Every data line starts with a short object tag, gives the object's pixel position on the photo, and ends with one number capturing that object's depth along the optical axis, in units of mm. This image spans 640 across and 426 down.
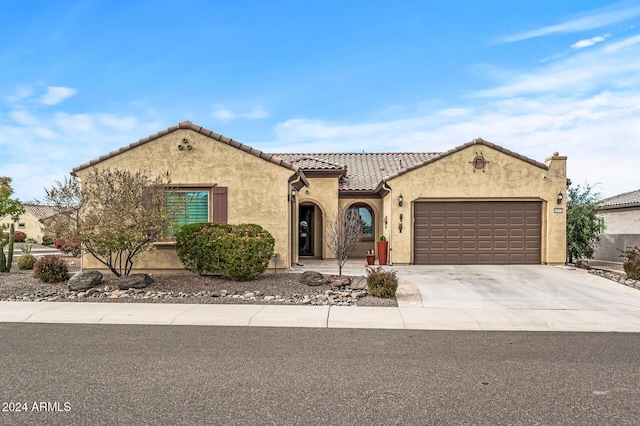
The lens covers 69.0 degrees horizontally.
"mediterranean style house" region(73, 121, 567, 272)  13945
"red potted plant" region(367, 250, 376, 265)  17000
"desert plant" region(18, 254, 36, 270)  16531
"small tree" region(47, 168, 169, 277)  11242
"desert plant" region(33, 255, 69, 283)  12483
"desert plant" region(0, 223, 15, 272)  15391
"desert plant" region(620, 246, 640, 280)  12914
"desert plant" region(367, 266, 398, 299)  10102
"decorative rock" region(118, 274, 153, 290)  11234
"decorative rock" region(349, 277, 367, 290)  11526
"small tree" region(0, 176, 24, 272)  15505
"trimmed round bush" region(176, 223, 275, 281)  11898
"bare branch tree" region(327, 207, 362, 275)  12828
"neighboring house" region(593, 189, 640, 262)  20719
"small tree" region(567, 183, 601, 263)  18203
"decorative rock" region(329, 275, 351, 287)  11547
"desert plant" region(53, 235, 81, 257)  11500
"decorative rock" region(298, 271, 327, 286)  11773
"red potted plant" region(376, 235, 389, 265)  16812
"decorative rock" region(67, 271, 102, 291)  11188
